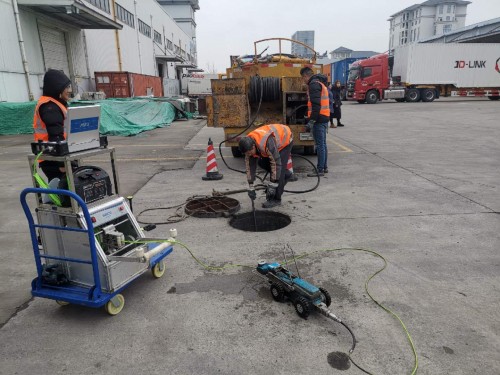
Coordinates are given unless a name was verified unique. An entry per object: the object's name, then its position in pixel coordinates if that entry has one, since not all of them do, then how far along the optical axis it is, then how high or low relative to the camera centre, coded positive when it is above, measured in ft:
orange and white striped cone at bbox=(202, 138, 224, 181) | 23.94 -4.66
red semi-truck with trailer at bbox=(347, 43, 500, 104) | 91.40 +3.63
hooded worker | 11.98 -0.41
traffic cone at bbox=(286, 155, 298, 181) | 19.69 -4.09
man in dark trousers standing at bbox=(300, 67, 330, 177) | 22.79 -1.14
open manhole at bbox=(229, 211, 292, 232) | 16.92 -5.85
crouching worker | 16.39 -2.76
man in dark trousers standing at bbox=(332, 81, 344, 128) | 44.86 -0.75
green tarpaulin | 47.85 -2.36
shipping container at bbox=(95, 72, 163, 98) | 74.43 +2.96
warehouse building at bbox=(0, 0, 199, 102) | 50.31 +10.72
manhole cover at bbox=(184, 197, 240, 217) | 17.35 -5.42
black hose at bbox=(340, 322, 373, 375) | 7.77 -5.75
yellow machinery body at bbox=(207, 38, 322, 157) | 26.53 -0.69
